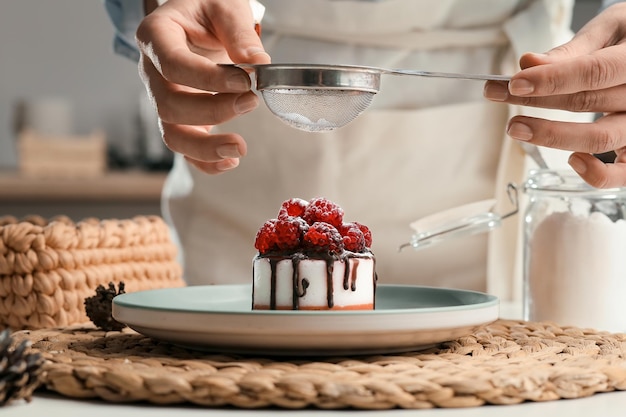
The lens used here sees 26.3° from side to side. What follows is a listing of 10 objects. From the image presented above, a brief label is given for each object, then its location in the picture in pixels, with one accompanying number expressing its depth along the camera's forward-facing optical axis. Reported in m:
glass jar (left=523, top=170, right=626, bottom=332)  0.86
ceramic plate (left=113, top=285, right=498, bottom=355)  0.65
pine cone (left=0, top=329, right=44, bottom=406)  0.61
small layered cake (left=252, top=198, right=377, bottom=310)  0.75
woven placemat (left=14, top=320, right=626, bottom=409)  0.61
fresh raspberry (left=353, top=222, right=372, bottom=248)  0.79
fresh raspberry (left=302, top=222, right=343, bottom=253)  0.75
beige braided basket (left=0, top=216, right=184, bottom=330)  0.82
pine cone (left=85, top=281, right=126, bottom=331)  0.79
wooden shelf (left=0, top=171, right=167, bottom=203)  2.83
